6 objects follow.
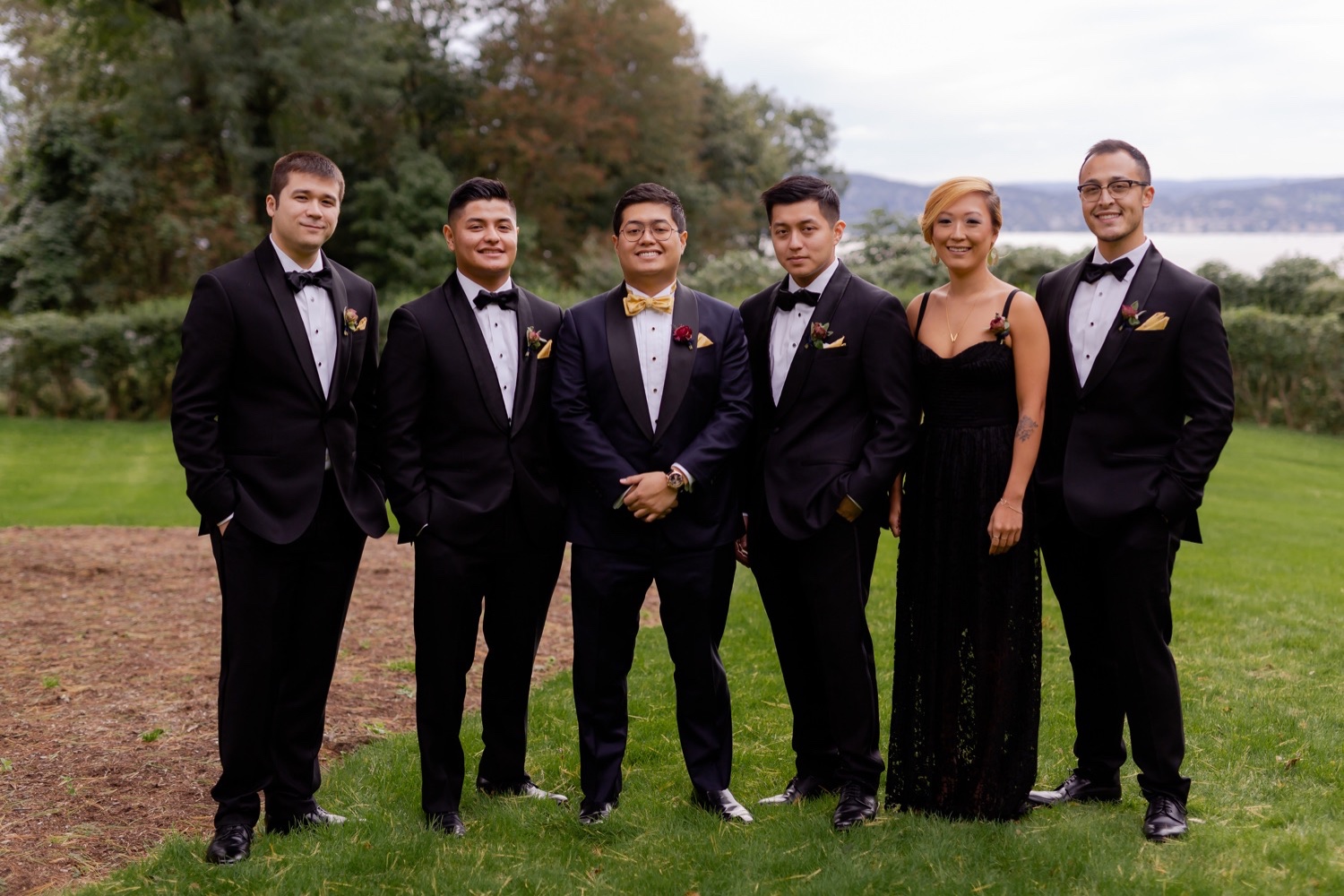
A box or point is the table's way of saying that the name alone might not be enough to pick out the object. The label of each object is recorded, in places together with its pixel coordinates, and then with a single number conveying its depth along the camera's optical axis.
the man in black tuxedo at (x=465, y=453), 4.53
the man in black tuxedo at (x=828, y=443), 4.51
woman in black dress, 4.43
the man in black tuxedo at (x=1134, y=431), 4.38
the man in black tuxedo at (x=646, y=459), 4.56
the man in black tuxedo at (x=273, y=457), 4.29
